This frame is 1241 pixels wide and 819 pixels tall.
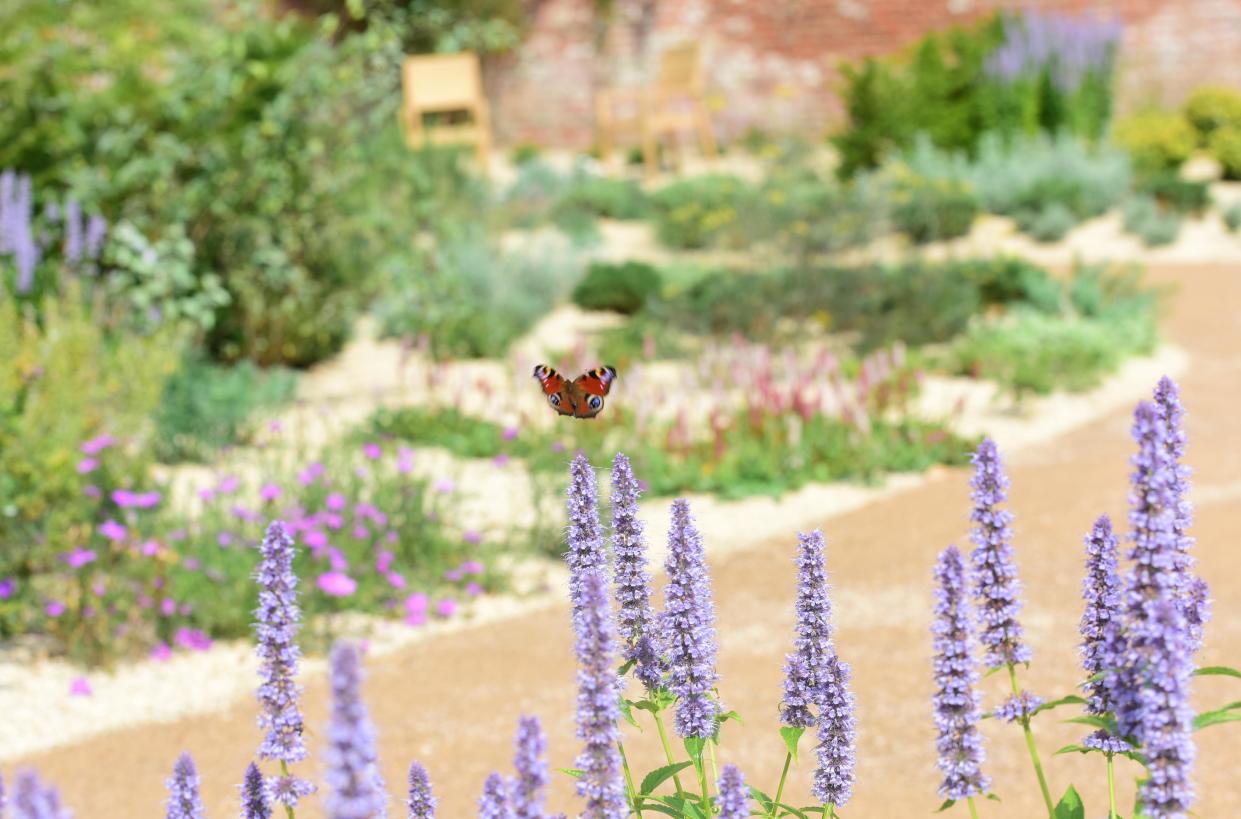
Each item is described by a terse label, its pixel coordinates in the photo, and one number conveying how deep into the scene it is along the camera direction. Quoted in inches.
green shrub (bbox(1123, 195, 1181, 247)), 450.9
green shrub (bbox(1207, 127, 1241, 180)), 522.9
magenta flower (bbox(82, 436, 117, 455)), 208.7
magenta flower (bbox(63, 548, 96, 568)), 192.1
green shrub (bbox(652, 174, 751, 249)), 441.1
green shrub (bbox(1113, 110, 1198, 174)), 526.9
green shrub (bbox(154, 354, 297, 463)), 265.6
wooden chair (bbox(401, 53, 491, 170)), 609.3
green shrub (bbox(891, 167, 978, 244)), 450.9
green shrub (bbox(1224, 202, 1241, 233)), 460.4
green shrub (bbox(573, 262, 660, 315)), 386.0
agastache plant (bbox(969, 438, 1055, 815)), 70.7
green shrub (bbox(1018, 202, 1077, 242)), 458.0
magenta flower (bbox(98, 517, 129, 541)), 194.9
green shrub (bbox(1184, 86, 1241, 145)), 539.8
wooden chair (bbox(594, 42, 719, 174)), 601.9
